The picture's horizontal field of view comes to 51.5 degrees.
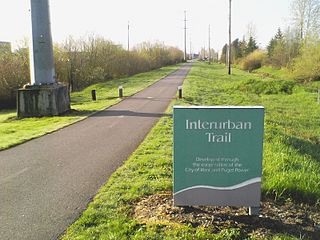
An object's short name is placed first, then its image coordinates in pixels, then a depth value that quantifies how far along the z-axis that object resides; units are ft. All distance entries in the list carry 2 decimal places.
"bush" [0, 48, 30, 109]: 85.81
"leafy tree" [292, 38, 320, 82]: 99.71
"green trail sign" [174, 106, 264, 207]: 13.71
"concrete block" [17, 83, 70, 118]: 49.37
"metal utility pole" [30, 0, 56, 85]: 47.42
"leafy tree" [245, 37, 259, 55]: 239.50
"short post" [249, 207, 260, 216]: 14.24
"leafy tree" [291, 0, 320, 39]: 122.41
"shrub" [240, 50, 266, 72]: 197.65
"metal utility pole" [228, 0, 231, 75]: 144.03
